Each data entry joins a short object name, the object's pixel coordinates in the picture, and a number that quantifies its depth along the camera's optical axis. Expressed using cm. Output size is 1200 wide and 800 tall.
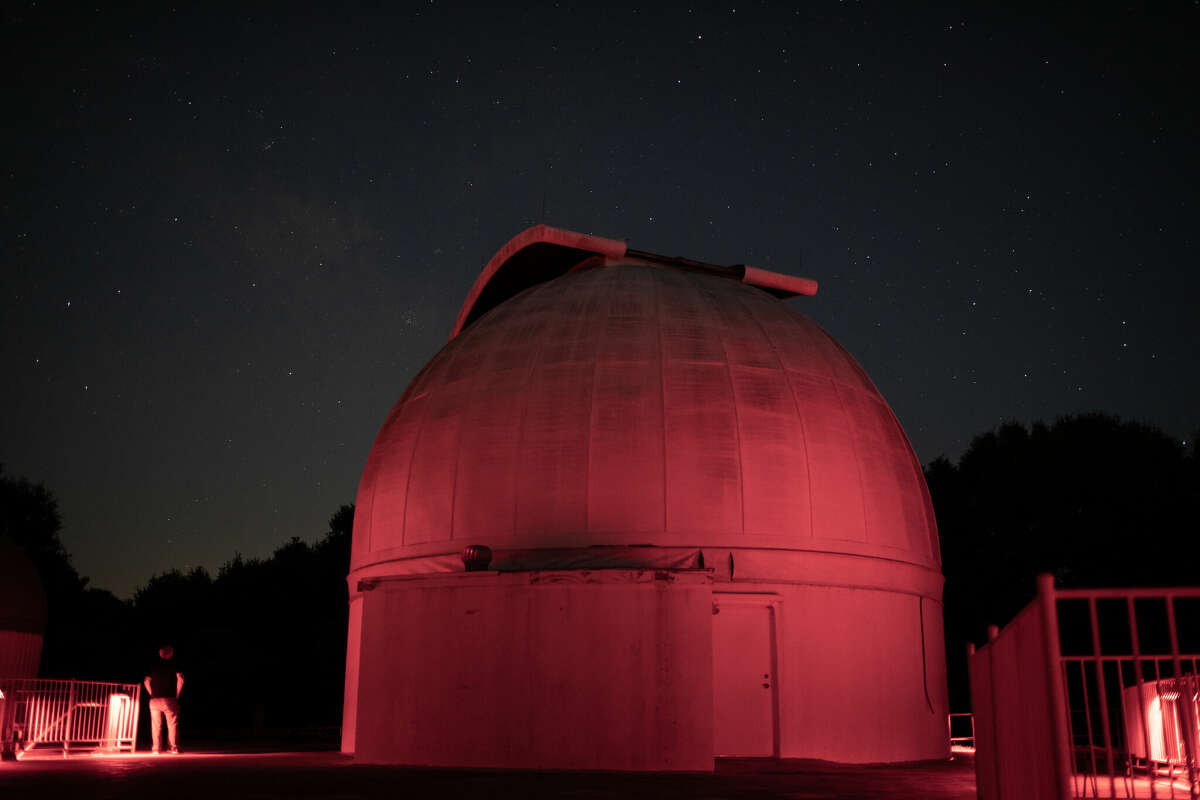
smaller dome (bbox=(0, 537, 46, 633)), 2883
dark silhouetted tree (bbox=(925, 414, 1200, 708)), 3581
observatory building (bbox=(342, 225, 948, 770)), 1578
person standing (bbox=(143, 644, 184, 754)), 1920
